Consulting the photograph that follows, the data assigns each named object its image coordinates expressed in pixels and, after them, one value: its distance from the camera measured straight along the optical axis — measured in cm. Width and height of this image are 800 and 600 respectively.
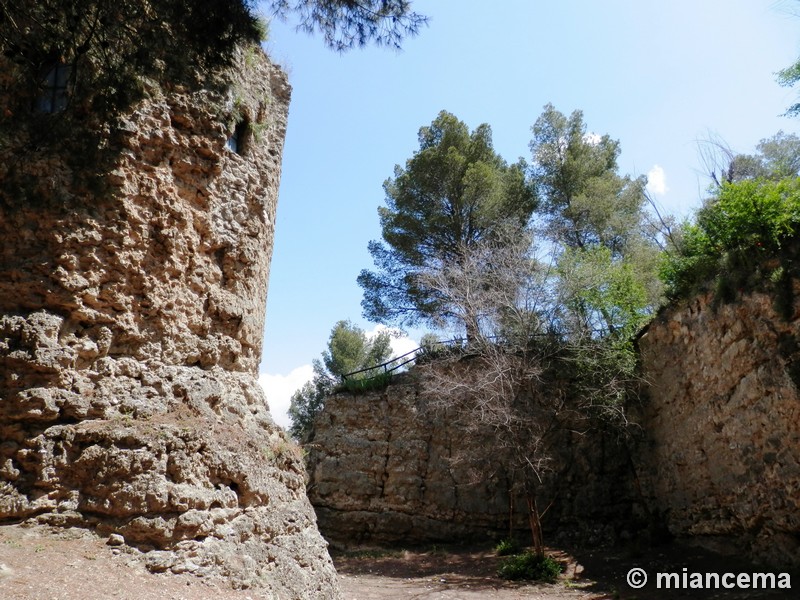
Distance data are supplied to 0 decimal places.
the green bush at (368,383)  1666
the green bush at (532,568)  1113
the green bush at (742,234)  885
